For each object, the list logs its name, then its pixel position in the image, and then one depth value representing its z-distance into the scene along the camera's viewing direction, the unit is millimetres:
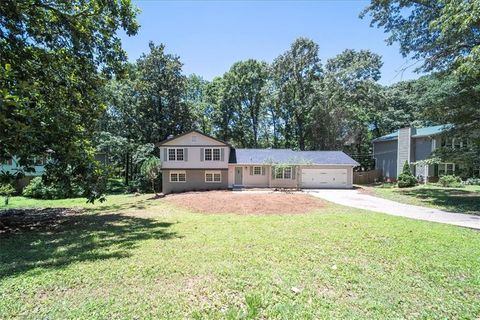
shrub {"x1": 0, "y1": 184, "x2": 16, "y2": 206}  16691
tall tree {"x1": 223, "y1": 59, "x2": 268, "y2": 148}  40844
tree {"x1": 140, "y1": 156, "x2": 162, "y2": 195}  24250
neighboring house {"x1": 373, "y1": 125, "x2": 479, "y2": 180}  29078
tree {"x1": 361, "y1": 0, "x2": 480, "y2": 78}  11031
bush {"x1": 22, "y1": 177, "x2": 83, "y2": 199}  23906
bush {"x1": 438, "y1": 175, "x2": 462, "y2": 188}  25070
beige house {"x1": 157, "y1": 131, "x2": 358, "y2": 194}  26031
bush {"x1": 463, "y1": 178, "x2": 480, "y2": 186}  26595
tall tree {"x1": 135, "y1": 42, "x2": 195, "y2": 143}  32906
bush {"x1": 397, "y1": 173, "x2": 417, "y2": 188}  26344
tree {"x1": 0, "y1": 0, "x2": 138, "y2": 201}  9227
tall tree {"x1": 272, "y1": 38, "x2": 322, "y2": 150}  37469
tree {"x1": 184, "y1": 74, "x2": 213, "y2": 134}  37188
